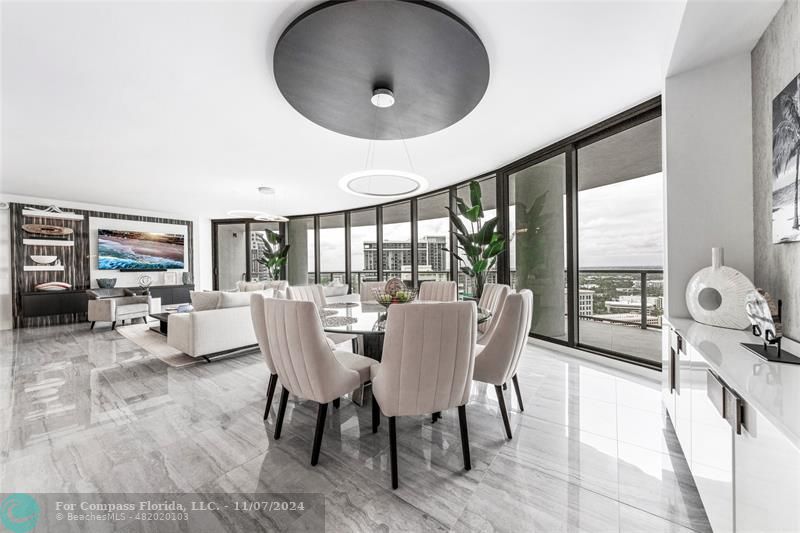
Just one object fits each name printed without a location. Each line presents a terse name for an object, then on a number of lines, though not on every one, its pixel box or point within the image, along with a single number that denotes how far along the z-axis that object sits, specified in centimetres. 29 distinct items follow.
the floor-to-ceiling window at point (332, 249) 806
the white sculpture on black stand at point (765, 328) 120
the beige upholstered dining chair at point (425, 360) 146
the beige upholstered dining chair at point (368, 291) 409
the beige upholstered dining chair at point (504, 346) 191
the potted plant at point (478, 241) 404
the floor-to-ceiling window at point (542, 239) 388
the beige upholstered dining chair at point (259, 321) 196
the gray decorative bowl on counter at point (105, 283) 656
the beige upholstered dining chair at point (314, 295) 327
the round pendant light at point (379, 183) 273
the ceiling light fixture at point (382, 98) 225
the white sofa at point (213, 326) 345
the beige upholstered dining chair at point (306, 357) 162
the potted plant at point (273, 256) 762
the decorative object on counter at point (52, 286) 606
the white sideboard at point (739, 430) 71
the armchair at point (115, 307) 544
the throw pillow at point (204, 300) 372
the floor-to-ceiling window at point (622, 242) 328
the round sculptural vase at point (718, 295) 166
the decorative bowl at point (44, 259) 603
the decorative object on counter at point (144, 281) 721
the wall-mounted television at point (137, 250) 690
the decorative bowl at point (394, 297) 250
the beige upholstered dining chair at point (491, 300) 266
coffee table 466
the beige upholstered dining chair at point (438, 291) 352
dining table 196
